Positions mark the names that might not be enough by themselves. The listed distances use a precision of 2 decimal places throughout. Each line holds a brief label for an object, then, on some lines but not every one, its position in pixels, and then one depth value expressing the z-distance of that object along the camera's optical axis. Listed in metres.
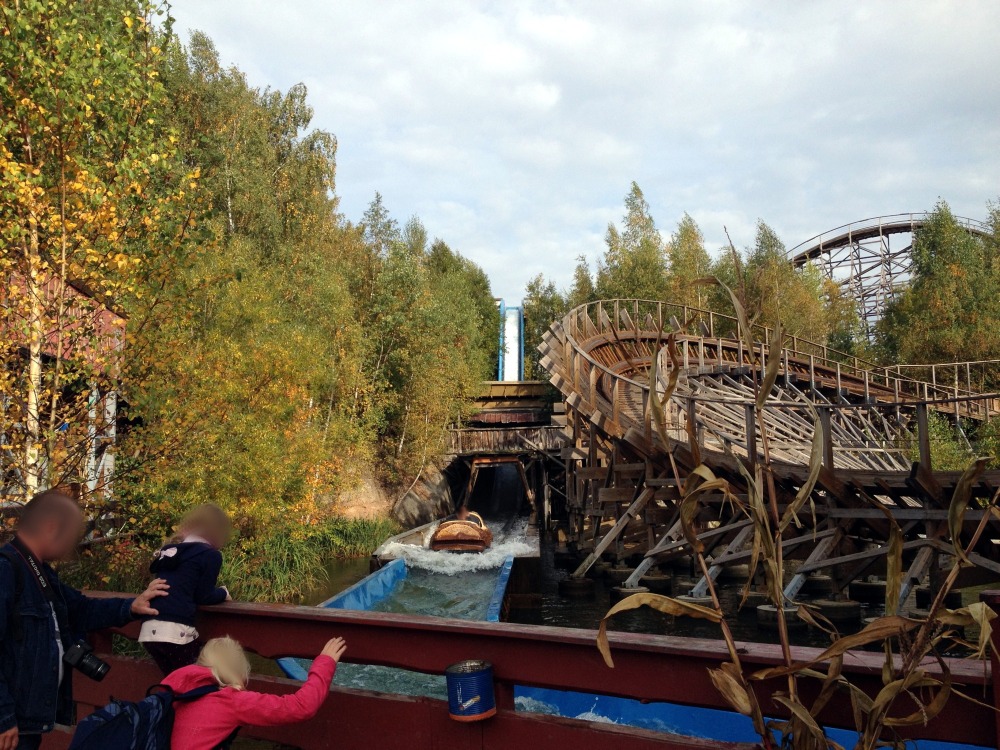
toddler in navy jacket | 2.82
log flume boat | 15.96
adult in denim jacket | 2.30
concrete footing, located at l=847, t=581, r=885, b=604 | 10.84
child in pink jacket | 2.18
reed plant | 1.60
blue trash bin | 2.22
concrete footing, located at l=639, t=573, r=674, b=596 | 12.15
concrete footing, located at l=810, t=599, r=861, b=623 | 9.17
